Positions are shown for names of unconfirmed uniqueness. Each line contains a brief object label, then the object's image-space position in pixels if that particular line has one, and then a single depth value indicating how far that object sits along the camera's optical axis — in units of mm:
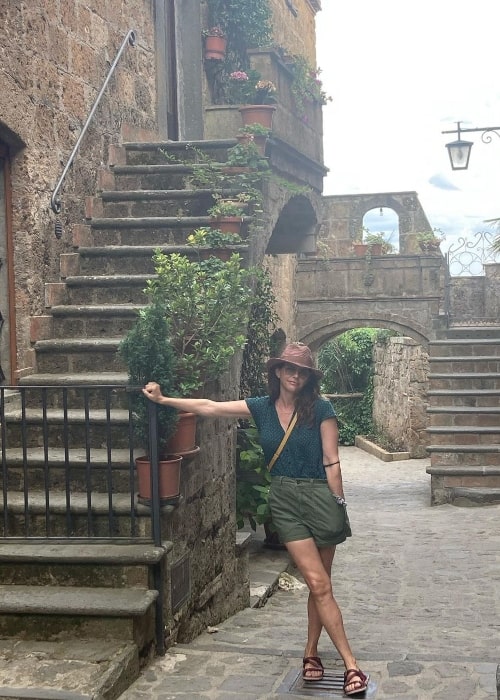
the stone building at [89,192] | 5574
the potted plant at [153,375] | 4484
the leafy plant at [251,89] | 8734
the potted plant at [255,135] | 7706
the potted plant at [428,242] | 18797
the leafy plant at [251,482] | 7258
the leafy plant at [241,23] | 10086
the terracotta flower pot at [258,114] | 8180
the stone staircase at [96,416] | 4121
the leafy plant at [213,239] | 6637
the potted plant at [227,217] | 6828
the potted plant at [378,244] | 18880
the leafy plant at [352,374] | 22125
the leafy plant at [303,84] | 9430
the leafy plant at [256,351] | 8438
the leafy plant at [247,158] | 7508
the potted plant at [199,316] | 5309
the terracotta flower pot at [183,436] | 4805
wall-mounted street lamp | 12609
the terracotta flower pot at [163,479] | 4531
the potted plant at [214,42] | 9789
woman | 3975
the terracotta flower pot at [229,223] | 6816
